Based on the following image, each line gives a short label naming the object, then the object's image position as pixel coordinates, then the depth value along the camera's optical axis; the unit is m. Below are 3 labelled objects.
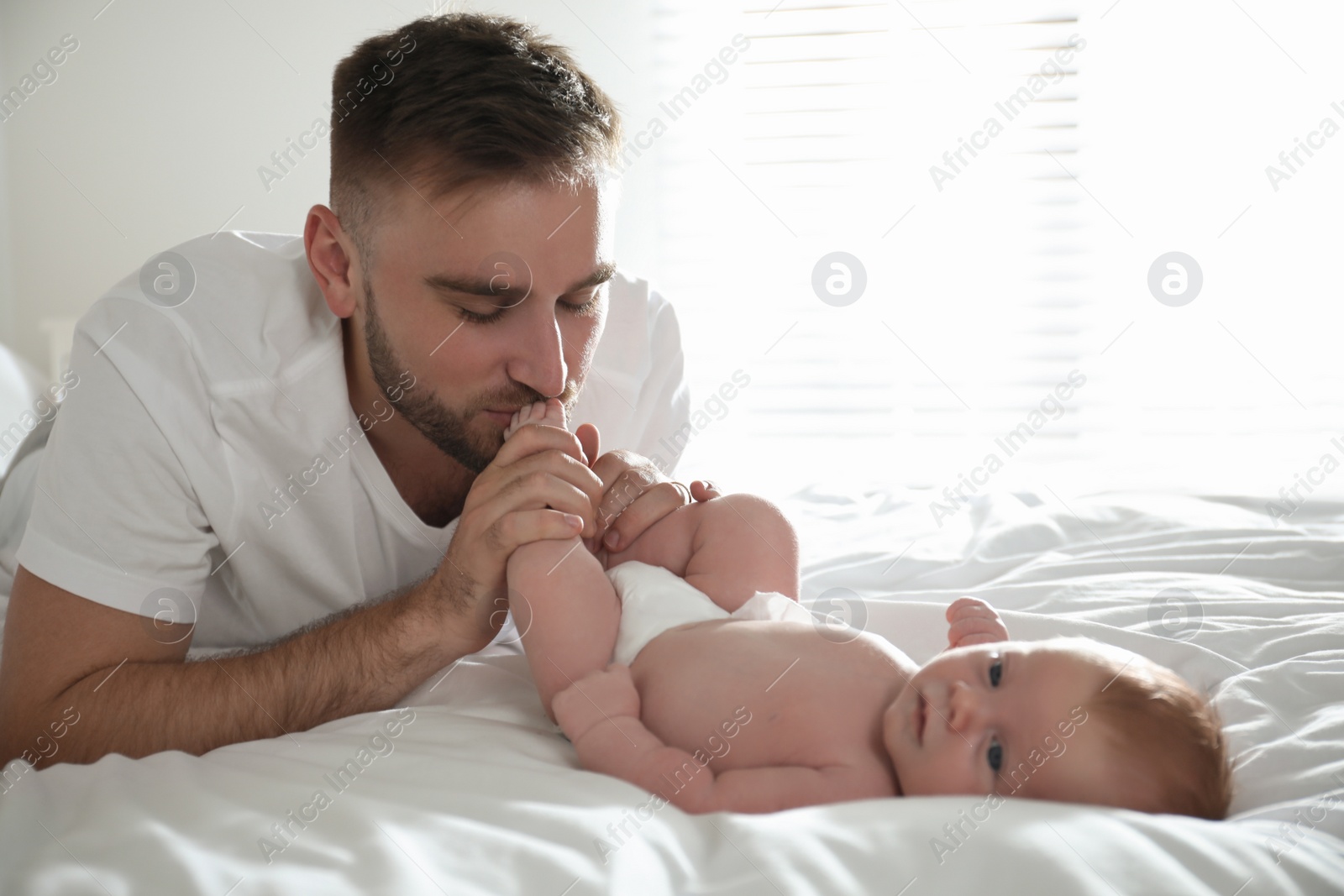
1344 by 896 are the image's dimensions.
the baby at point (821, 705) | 0.86
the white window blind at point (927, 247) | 2.86
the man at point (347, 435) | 1.06
